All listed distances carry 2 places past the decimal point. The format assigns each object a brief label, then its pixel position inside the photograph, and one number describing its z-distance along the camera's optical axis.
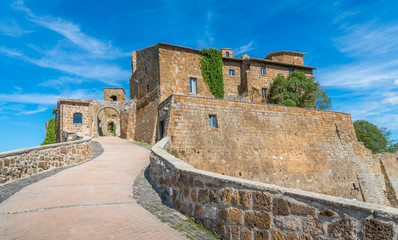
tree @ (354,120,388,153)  46.94
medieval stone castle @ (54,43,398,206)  15.70
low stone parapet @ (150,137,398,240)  2.70
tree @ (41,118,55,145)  33.83
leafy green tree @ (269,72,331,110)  28.41
